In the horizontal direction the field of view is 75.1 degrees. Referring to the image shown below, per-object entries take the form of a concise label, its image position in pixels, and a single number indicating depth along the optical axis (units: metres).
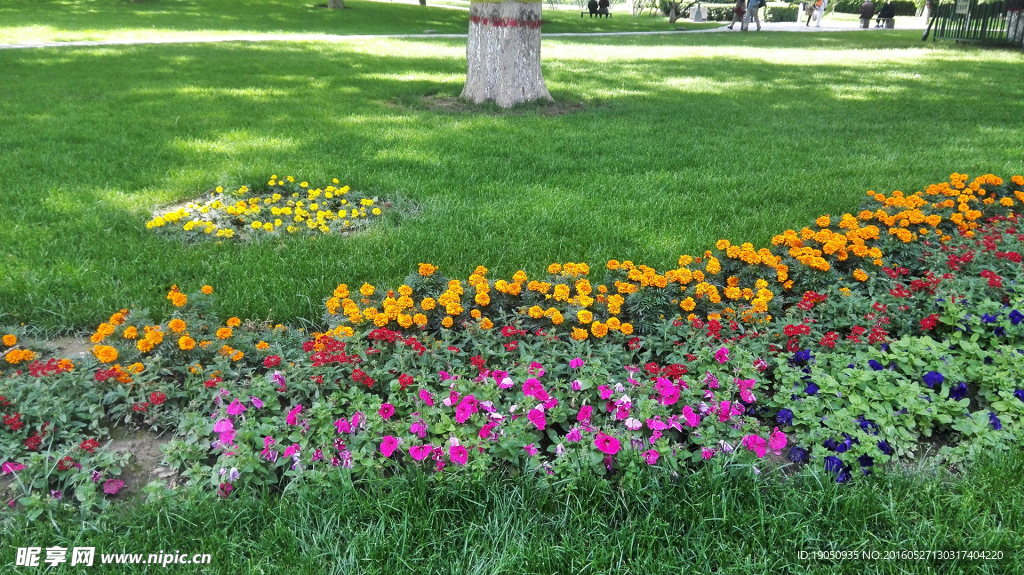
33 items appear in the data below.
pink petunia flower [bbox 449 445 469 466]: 2.36
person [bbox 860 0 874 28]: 33.12
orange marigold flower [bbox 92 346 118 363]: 2.79
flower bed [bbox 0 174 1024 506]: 2.46
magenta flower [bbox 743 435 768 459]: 2.42
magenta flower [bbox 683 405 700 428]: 2.54
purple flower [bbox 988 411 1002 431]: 2.65
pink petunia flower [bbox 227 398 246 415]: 2.54
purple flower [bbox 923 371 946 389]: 2.83
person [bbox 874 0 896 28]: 34.72
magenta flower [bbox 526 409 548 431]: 2.50
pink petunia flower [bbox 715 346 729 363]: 2.88
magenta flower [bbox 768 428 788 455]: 2.50
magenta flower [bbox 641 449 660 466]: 2.38
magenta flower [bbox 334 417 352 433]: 2.51
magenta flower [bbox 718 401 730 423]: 2.58
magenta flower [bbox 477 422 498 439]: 2.48
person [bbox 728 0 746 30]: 29.72
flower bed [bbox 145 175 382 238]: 4.64
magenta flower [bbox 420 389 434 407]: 2.61
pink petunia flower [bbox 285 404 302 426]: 2.53
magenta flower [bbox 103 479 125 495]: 2.32
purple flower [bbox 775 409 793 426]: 2.65
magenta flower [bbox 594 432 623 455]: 2.38
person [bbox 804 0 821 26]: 36.28
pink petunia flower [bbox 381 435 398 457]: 2.37
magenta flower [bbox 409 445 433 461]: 2.38
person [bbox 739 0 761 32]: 29.41
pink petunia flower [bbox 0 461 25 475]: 2.34
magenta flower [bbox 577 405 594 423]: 2.56
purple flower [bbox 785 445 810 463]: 2.53
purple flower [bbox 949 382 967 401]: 2.88
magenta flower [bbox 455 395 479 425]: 2.54
